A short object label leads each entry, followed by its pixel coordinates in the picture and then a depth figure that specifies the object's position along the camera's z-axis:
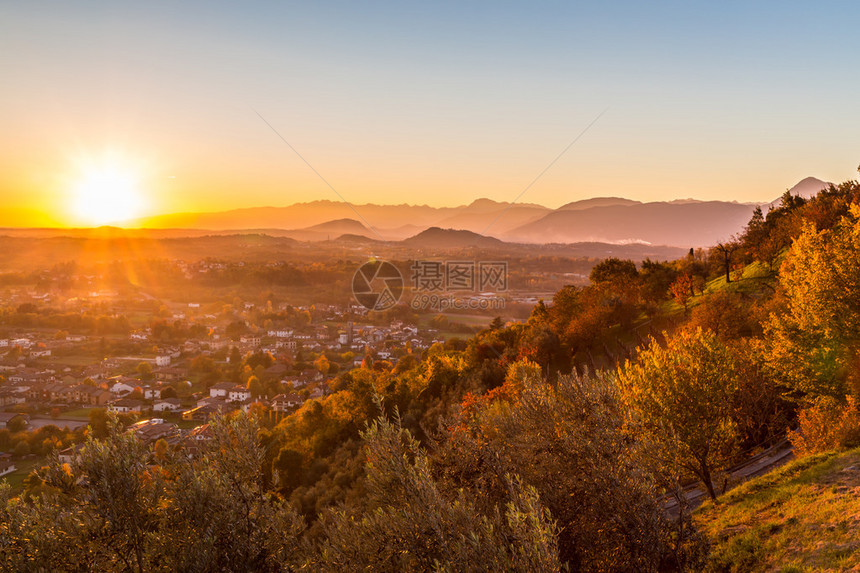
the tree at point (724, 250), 47.50
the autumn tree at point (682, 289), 40.09
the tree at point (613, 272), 48.38
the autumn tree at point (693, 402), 16.11
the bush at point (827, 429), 16.30
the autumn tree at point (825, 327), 19.25
